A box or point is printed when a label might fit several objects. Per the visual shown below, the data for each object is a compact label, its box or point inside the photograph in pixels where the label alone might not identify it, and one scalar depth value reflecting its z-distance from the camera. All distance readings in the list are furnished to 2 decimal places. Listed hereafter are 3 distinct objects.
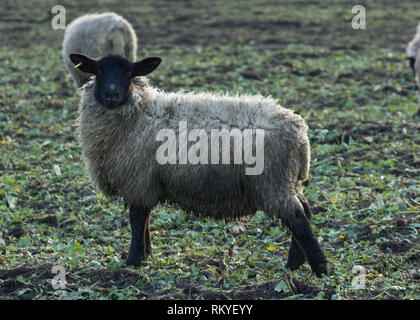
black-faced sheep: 5.87
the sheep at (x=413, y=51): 12.16
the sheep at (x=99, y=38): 11.81
